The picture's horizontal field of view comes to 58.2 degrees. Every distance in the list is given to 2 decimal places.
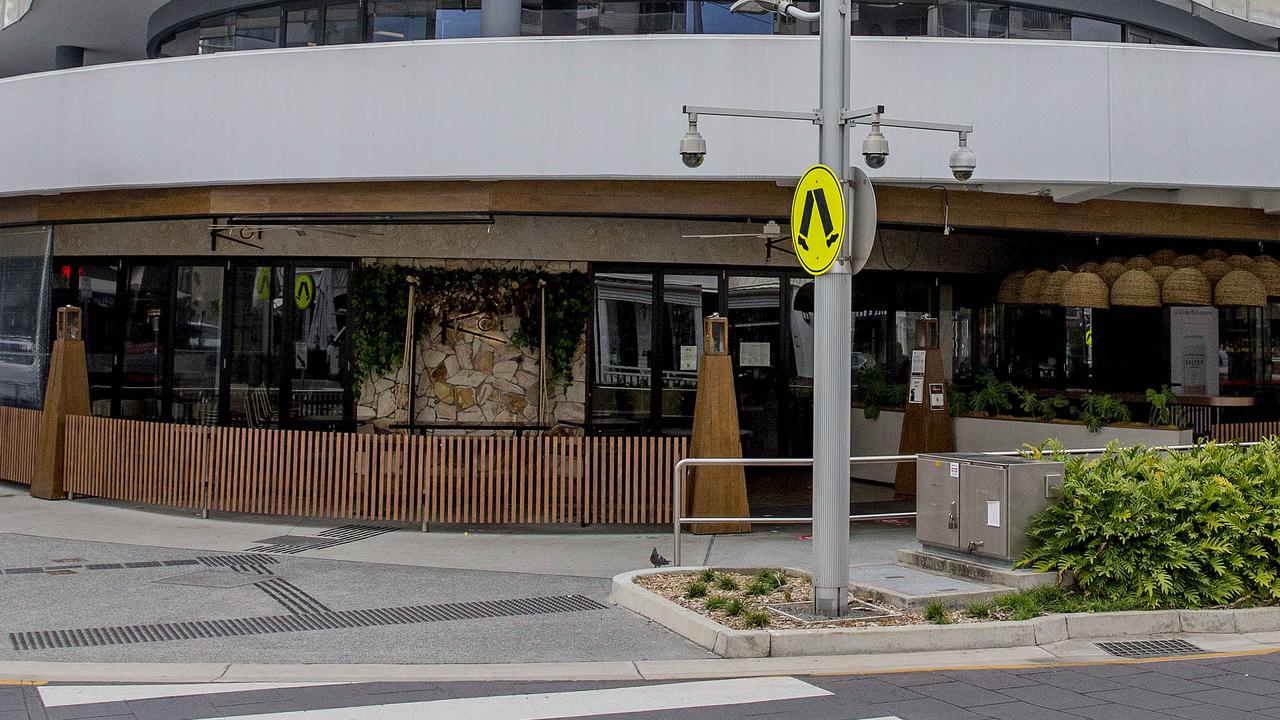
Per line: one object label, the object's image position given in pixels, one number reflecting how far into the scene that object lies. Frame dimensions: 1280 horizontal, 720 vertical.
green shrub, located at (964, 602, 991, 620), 8.09
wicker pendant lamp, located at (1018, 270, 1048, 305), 14.62
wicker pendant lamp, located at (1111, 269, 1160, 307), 13.84
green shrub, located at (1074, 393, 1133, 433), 13.71
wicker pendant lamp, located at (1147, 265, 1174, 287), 14.10
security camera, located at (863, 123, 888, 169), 8.71
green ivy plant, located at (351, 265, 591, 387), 14.80
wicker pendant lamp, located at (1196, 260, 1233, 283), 14.18
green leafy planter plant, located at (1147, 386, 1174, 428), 13.30
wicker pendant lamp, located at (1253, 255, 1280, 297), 14.41
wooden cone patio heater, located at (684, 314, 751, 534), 12.13
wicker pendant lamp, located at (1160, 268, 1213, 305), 13.79
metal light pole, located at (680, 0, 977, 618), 8.01
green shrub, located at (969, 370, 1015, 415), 14.92
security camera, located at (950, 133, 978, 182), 10.05
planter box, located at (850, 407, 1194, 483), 13.44
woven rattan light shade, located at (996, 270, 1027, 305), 14.89
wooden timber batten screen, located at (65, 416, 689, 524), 12.06
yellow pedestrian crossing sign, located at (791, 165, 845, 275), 7.92
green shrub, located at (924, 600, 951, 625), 7.97
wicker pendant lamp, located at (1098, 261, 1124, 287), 14.40
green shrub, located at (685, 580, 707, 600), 8.73
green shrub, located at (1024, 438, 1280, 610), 8.48
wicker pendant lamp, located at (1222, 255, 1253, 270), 14.40
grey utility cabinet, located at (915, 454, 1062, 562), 8.89
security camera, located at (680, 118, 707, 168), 9.37
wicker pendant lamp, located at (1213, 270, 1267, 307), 13.75
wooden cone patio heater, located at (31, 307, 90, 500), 13.98
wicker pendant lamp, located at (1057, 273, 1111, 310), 13.98
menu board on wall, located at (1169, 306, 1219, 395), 16.66
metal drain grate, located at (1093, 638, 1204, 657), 7.69
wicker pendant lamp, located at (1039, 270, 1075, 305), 14.33
